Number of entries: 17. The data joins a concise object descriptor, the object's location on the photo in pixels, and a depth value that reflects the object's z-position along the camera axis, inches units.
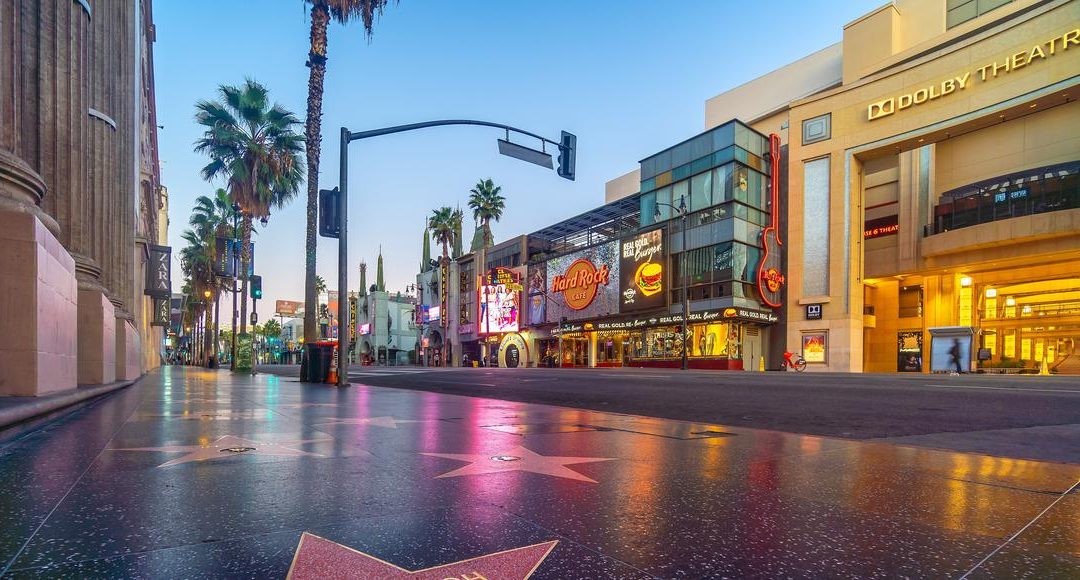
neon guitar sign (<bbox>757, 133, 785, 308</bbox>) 1461.6
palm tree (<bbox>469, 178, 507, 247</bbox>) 2578.7
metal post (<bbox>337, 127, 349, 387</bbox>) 553.3
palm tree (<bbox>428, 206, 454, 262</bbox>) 2783.0
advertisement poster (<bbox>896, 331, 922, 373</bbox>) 1553.9
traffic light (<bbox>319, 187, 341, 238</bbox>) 566.6
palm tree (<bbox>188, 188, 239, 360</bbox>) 1631.4
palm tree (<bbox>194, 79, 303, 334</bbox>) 1139.3
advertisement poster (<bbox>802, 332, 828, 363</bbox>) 1357.0
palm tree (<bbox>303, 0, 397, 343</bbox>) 794.8
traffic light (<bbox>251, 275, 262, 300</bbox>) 1113.4
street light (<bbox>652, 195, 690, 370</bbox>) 1261.2
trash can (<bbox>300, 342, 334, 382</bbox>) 636.7
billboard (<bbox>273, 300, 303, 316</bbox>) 4831.2
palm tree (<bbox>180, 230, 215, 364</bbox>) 1798.7
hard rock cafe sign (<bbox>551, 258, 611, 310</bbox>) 1838.1
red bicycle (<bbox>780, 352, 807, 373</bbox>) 1275.8
